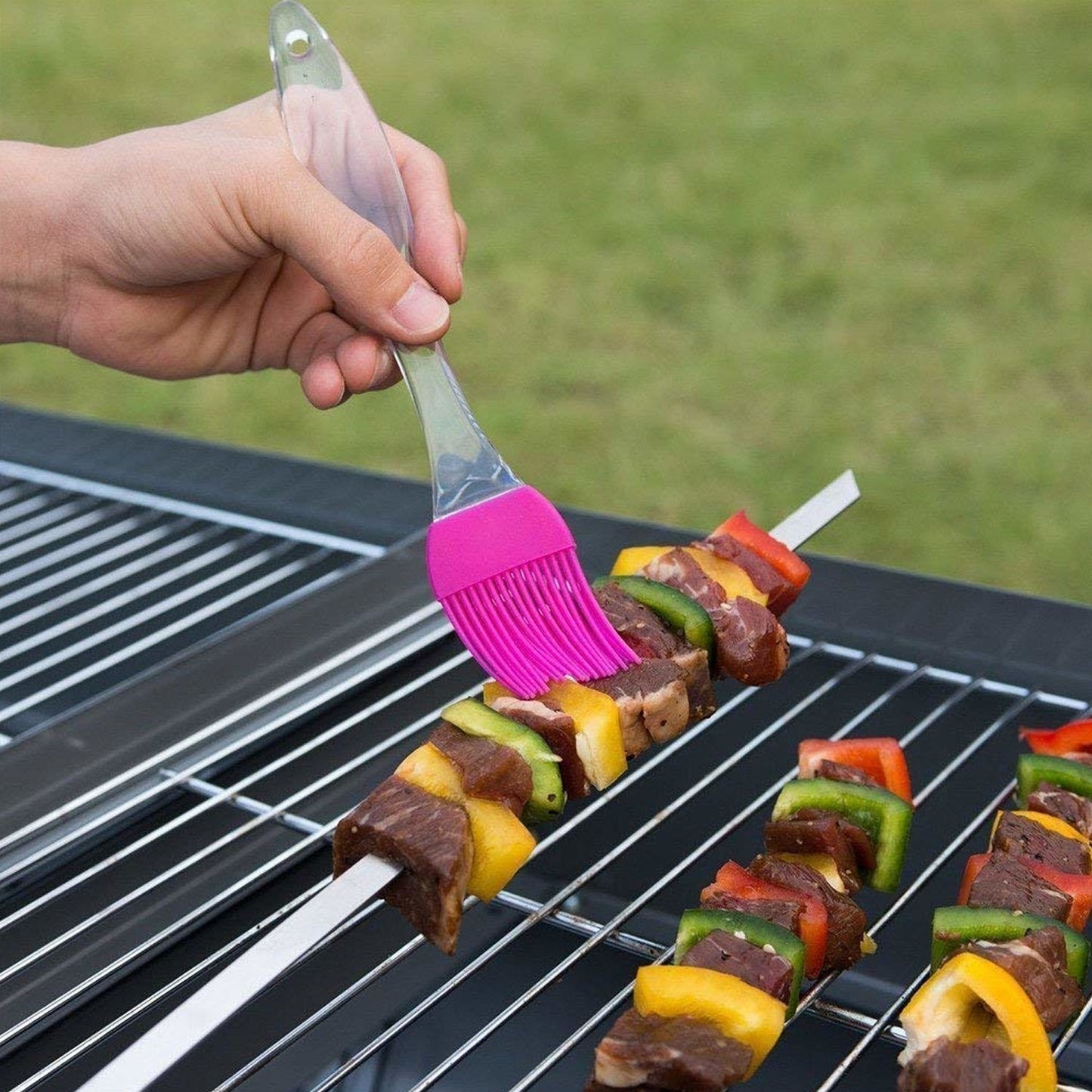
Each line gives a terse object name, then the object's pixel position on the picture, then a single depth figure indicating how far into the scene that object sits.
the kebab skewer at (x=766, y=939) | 0.54
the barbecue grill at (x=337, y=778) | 0.58
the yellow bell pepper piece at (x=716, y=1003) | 0.55
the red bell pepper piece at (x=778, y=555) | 0.66
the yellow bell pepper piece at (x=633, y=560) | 0.67
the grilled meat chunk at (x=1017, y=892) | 0.58
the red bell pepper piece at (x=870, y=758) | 0.62
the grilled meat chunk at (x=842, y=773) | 0.62
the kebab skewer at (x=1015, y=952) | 0.54
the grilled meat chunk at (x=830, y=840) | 0.60
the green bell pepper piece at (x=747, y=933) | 0.57
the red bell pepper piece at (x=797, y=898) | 0.58
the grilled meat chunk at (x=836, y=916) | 0.58
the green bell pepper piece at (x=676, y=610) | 0.64
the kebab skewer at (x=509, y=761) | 0.57
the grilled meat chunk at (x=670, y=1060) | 0.54
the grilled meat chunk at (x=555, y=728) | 0.60
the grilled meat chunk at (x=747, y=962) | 0.56
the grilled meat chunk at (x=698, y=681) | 0.63
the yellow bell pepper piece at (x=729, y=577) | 0.65
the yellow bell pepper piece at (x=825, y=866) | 0.60
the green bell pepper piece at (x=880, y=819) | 0.61
